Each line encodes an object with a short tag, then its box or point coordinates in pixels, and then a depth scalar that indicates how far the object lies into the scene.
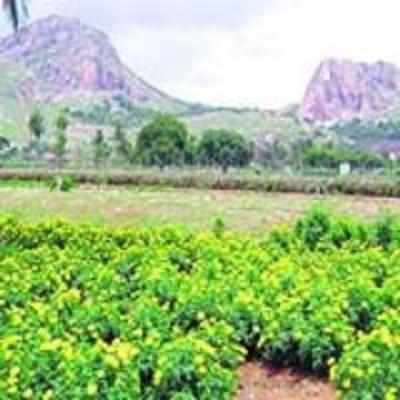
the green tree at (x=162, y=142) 60.28
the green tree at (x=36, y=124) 66.19
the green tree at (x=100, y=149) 59.30
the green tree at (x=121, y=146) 66.46
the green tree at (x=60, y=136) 59.54
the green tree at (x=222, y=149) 63.92
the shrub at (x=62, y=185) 24.97
